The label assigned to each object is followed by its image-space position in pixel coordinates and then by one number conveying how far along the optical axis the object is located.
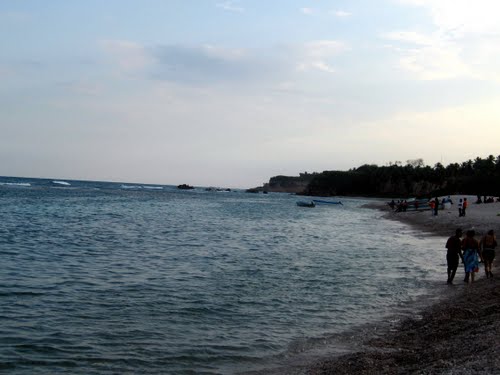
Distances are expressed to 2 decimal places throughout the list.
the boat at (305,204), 91.94
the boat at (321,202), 105.94
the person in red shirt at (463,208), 43.72
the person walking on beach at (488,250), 17.20
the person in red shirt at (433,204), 52.47
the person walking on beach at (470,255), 16.81
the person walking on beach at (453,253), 17.02
